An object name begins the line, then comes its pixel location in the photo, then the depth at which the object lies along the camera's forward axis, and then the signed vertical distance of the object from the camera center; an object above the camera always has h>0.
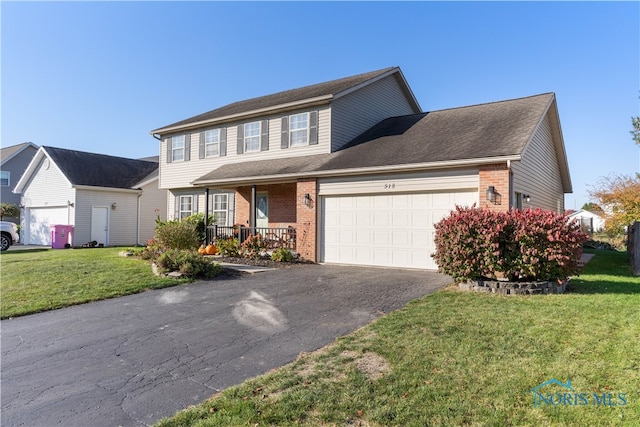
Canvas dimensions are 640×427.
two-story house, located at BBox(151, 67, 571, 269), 10.61 +2.09
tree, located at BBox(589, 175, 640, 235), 16.36 +1.25
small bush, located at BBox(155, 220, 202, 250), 12.47 -0.52
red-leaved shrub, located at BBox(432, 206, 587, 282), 7.41 -0.43
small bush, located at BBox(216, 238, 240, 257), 14.47 -1.06
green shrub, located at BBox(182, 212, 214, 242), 16.73 -0.05
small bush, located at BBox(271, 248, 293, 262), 13.05 -1.21
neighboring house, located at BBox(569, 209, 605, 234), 25.96 +0.15
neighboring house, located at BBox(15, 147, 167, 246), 21.47 +1.31
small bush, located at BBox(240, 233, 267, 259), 13.71 -0.95
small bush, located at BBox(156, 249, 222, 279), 10.19 -1.24
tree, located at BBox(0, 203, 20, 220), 25.16 +0.59
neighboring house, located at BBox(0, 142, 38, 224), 28.02 +4.00
